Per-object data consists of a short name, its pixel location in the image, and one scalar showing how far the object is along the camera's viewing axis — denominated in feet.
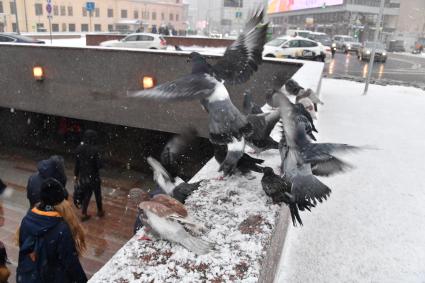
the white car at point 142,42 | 71.10
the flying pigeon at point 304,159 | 7.43
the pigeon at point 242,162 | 9.17
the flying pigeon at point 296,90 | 15.73
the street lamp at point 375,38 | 35.35
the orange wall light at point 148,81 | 31.19
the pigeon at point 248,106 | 11.05
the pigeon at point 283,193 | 7.57
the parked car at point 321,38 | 97.93
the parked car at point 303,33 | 98.17
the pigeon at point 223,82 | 7.65
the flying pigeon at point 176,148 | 8.93
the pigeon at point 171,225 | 6.13
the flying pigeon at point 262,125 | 8.66
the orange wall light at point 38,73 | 35.12
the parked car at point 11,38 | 58.08
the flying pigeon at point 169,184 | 8.35
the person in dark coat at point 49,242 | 8.82
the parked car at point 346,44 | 127.34
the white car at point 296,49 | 63.77
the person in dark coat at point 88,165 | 20.03
